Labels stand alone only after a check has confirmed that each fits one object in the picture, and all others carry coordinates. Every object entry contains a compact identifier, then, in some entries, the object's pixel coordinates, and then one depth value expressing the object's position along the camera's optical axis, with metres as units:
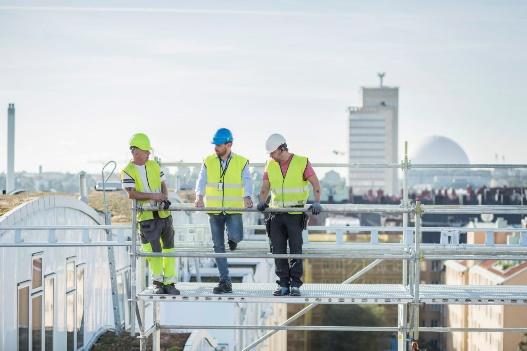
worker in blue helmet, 9.88
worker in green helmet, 9.80
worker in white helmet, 9.72
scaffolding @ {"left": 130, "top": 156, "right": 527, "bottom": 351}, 9.62
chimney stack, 22.38
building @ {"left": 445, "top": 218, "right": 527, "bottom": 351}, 51.72
